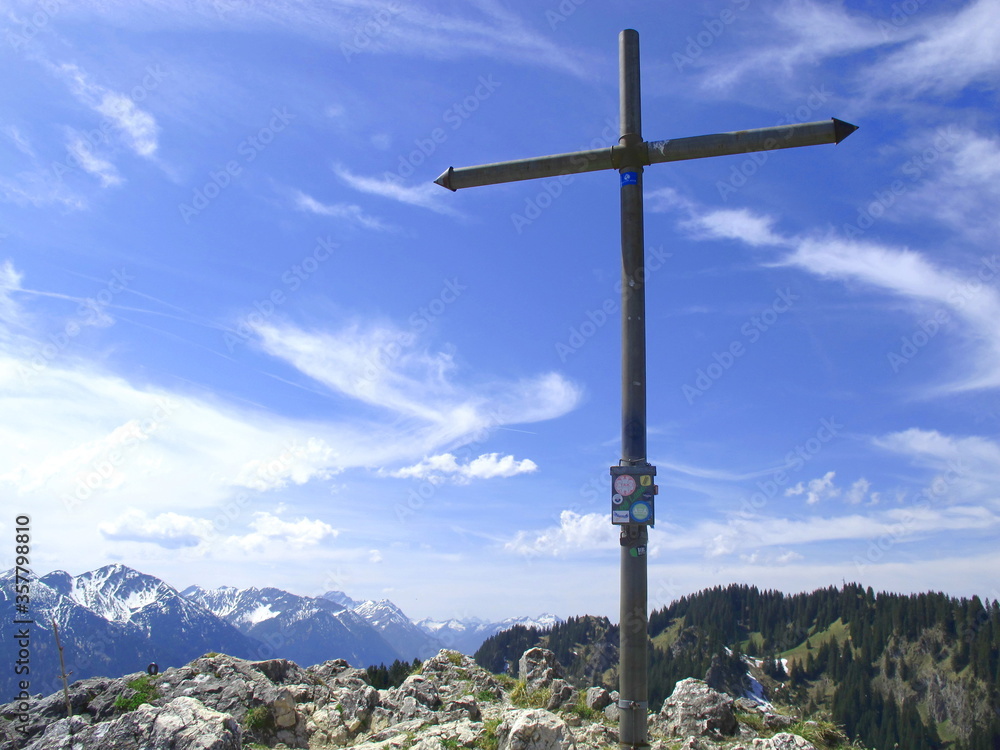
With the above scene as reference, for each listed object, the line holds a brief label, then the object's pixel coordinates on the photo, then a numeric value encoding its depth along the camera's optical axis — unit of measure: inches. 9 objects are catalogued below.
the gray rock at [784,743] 460.2
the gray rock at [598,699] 647.1
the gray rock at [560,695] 650.2
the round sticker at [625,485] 310.2
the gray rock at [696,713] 551.2
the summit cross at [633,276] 296.8
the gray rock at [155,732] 394.9
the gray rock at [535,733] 433.1
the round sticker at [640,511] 307.1
